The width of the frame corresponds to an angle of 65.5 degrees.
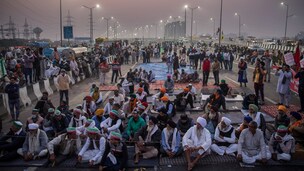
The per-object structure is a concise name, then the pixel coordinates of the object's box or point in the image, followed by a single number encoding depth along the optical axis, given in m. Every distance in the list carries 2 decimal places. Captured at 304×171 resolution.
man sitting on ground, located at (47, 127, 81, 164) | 6.39
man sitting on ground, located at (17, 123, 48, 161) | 6.25
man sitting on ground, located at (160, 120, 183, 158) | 6.33
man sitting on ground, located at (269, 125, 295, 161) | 6.09
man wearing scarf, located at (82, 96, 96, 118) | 8.80
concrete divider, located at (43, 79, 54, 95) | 13.54
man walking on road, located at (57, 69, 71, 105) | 10.98
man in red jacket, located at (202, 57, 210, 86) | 14.99
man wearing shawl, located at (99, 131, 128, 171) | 5.66
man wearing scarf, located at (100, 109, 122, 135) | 6.84
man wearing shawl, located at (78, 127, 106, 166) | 5.96
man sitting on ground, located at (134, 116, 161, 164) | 6.41
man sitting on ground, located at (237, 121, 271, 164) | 5.89
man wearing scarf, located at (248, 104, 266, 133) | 7.00
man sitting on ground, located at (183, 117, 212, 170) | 5.98
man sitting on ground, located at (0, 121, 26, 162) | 6.28
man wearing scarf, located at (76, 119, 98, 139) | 6.48
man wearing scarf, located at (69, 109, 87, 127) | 7.13
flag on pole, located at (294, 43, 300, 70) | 11.91
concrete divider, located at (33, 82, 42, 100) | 12.49
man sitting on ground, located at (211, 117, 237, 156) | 6.35
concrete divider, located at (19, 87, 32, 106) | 11.23
